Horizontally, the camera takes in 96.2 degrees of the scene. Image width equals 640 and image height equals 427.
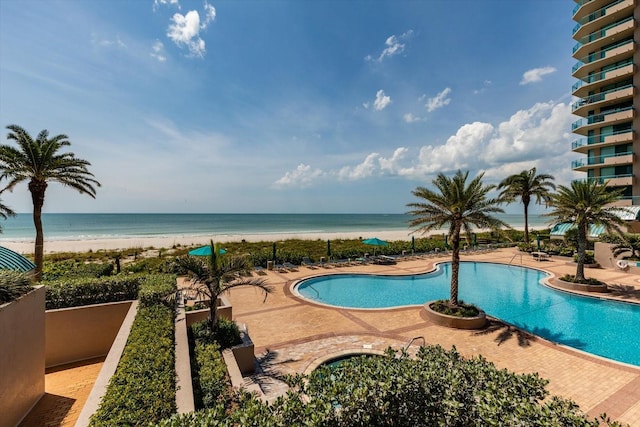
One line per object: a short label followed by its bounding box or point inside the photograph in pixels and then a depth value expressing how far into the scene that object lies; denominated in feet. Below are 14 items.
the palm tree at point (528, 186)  113.29
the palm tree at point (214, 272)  29.86
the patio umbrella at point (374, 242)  82.23
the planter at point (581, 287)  56.39
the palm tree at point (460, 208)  42.80
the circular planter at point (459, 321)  39.45
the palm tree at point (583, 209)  54.54
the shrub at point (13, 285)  20.94
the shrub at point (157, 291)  30.55
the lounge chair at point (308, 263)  81.61
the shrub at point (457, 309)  41.07
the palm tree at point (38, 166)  51.03
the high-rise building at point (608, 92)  105.29
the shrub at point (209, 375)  18.54
